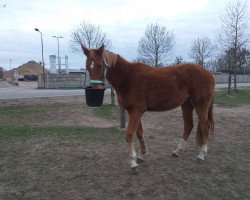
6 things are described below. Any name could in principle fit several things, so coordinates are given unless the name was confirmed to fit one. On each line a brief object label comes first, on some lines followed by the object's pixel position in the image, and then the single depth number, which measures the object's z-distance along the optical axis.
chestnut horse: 5.16
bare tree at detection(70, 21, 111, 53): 36.28
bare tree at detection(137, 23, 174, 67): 37.12
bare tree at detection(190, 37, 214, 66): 50.65
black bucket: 5.44
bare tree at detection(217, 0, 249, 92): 24.55
